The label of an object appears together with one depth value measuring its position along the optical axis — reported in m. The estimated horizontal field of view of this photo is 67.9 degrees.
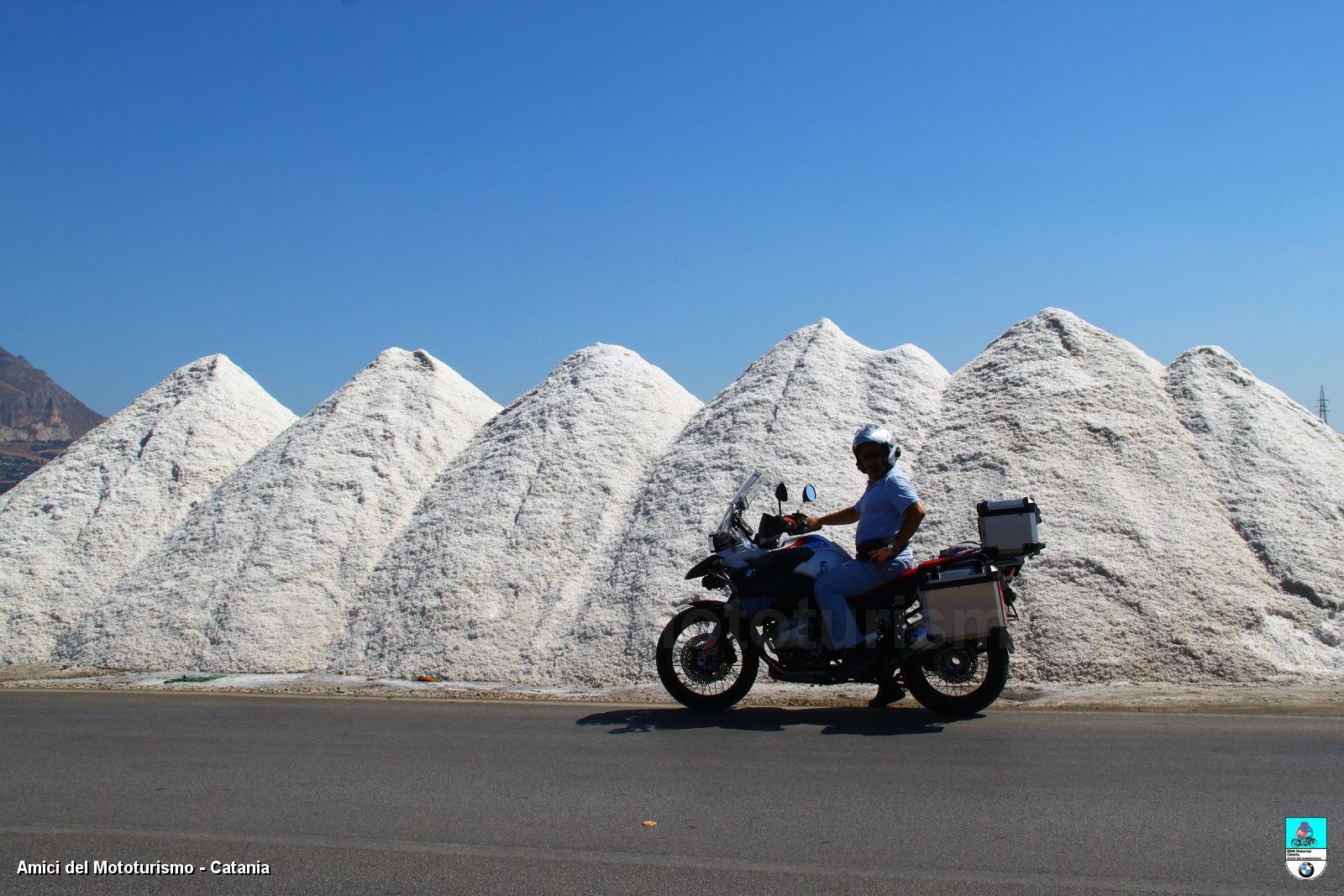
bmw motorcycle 7.02
